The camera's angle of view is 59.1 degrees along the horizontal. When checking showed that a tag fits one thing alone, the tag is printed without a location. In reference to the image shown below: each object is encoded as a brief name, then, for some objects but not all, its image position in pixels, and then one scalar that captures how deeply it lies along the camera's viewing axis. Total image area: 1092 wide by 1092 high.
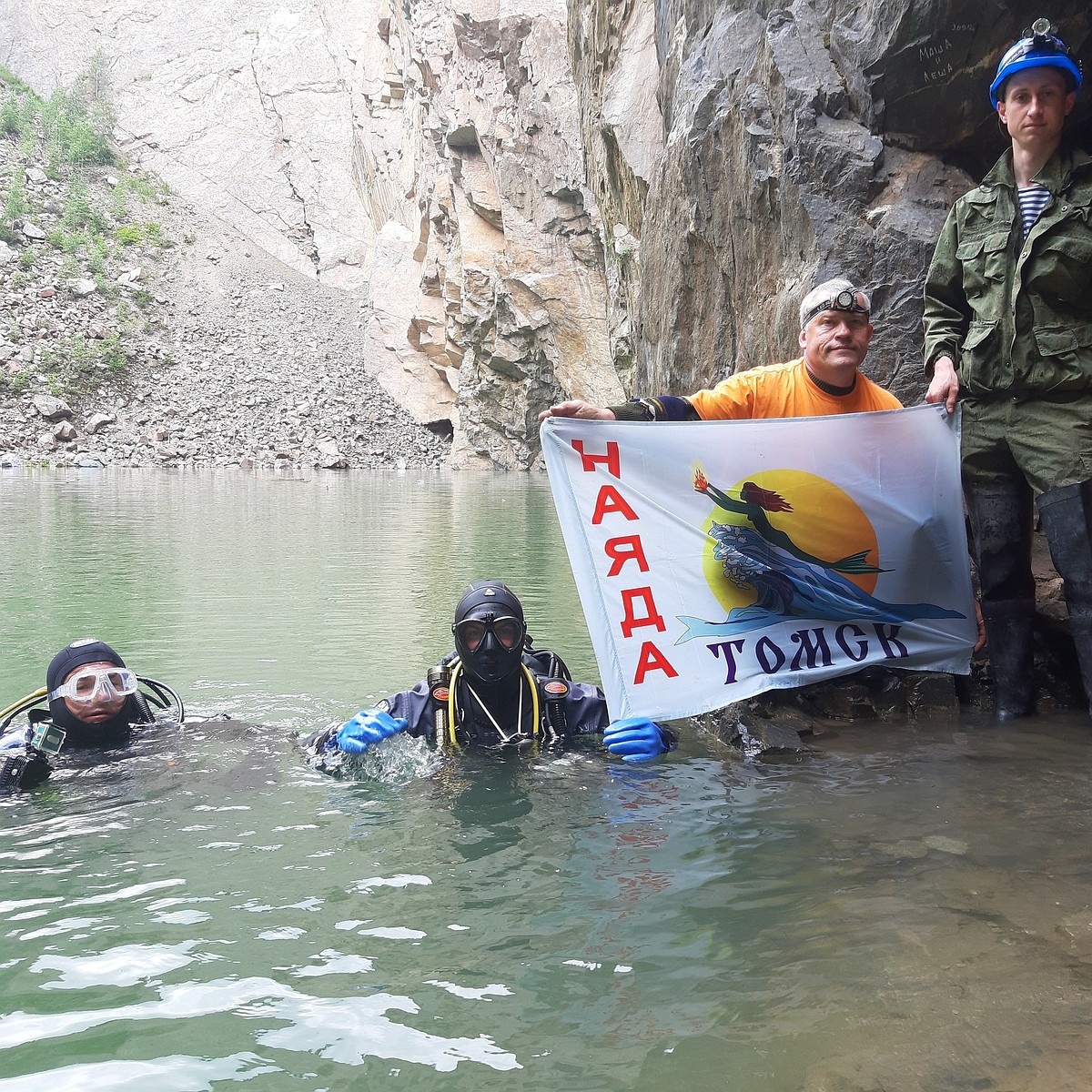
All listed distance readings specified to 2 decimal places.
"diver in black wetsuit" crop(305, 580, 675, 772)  4.28
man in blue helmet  3.96
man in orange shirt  4.36
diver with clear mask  4.63
